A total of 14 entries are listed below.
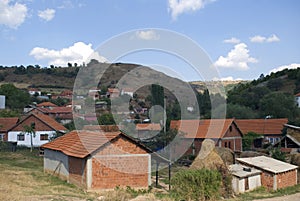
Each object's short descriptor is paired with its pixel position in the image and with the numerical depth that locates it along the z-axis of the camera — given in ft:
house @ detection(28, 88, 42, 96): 340.22
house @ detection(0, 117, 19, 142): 164.96
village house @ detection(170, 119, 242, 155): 141.08
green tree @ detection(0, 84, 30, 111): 269.23
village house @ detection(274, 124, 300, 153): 135.13
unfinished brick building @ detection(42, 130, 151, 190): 70.13
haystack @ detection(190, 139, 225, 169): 81.51
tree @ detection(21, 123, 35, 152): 153.44
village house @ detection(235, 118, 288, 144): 168.76
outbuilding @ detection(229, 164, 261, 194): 79.53
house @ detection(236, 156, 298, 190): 86.17
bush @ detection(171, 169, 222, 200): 60.74
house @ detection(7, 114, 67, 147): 163.94
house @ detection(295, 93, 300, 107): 257.67
